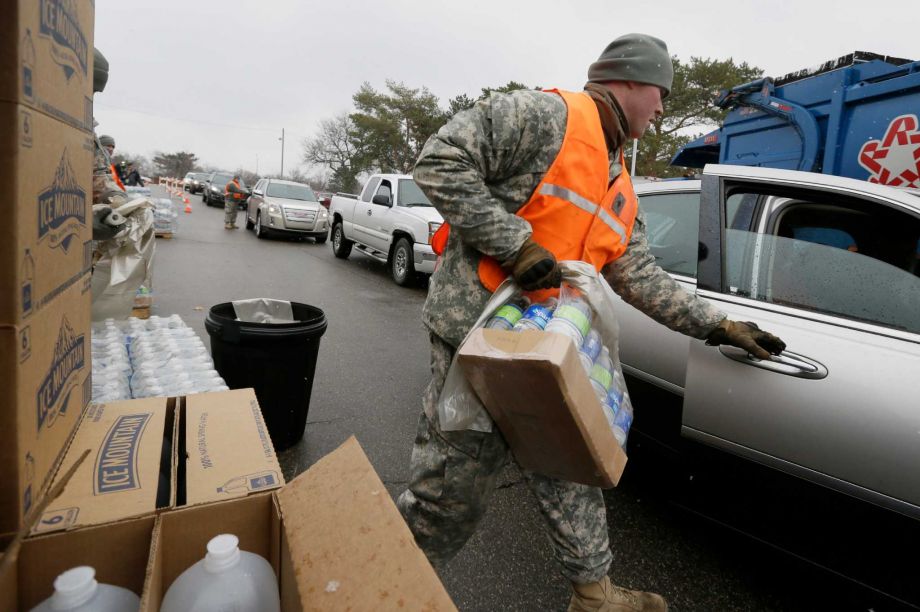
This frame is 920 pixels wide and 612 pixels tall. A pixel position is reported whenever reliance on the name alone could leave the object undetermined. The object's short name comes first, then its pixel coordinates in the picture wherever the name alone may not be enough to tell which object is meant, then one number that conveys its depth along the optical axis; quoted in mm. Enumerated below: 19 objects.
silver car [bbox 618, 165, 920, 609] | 1839
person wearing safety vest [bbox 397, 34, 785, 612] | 1635
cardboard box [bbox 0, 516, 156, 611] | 932
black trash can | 2770
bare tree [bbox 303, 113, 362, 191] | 52088
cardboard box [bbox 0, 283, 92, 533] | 924
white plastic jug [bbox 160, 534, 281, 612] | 883
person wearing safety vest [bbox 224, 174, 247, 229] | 16109
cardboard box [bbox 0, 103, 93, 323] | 869
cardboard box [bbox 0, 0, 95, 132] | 856
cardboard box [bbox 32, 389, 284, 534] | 1091
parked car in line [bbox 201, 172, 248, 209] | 27812
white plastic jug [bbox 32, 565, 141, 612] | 788
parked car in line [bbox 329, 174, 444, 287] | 8445
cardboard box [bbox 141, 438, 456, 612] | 912
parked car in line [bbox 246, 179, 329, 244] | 13852
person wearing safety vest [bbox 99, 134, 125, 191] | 7629
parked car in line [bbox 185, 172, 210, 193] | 41500
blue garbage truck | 3945
